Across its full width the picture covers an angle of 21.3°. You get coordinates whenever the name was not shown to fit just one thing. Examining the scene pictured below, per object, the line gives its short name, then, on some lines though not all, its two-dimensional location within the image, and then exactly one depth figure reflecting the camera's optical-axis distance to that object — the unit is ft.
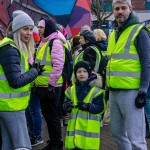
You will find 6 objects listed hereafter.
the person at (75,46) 27.79
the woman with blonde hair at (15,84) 13.42
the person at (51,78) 18.22
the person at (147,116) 22.16
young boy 16.05
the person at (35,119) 20.39
